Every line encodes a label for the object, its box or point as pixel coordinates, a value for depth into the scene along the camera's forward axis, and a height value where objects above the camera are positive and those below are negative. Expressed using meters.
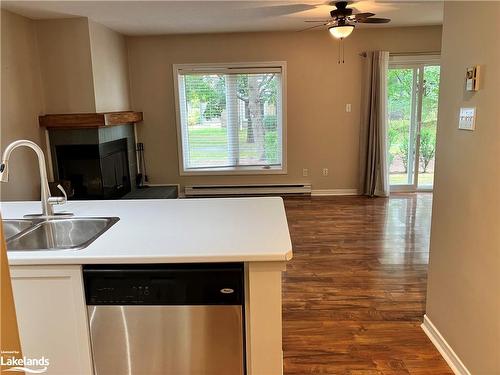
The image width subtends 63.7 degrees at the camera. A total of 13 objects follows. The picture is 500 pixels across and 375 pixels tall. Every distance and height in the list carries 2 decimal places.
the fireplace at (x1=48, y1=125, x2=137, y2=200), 4.70 -0.48
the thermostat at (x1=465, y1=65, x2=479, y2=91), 1.85 +0.15
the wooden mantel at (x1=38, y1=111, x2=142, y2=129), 4.58 +0.00
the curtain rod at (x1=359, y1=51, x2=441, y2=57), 5.82 +0.85
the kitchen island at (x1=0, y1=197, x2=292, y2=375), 1.49 -0.59
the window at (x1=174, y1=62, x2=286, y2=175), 6.02 -0.01
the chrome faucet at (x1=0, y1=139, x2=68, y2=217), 1.77 -0.28
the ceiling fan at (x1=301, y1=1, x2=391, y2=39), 4.20 +0.99
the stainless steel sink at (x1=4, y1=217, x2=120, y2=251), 1.97 -0.54
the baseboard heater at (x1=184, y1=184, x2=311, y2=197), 6.27 -1.12
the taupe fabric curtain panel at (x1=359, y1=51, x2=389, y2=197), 5.75 -0.21
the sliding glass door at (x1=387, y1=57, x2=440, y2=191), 5.95 -0.11
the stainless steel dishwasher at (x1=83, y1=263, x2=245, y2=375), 1.53 -0.76
